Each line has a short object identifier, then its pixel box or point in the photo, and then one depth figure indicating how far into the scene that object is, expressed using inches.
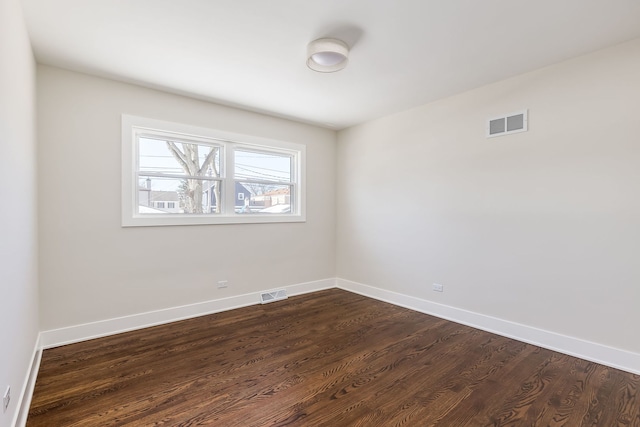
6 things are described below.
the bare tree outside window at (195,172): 145.6
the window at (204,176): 131.9
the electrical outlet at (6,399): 57.2
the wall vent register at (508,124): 118.6
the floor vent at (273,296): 165.6
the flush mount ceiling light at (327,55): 93.3
